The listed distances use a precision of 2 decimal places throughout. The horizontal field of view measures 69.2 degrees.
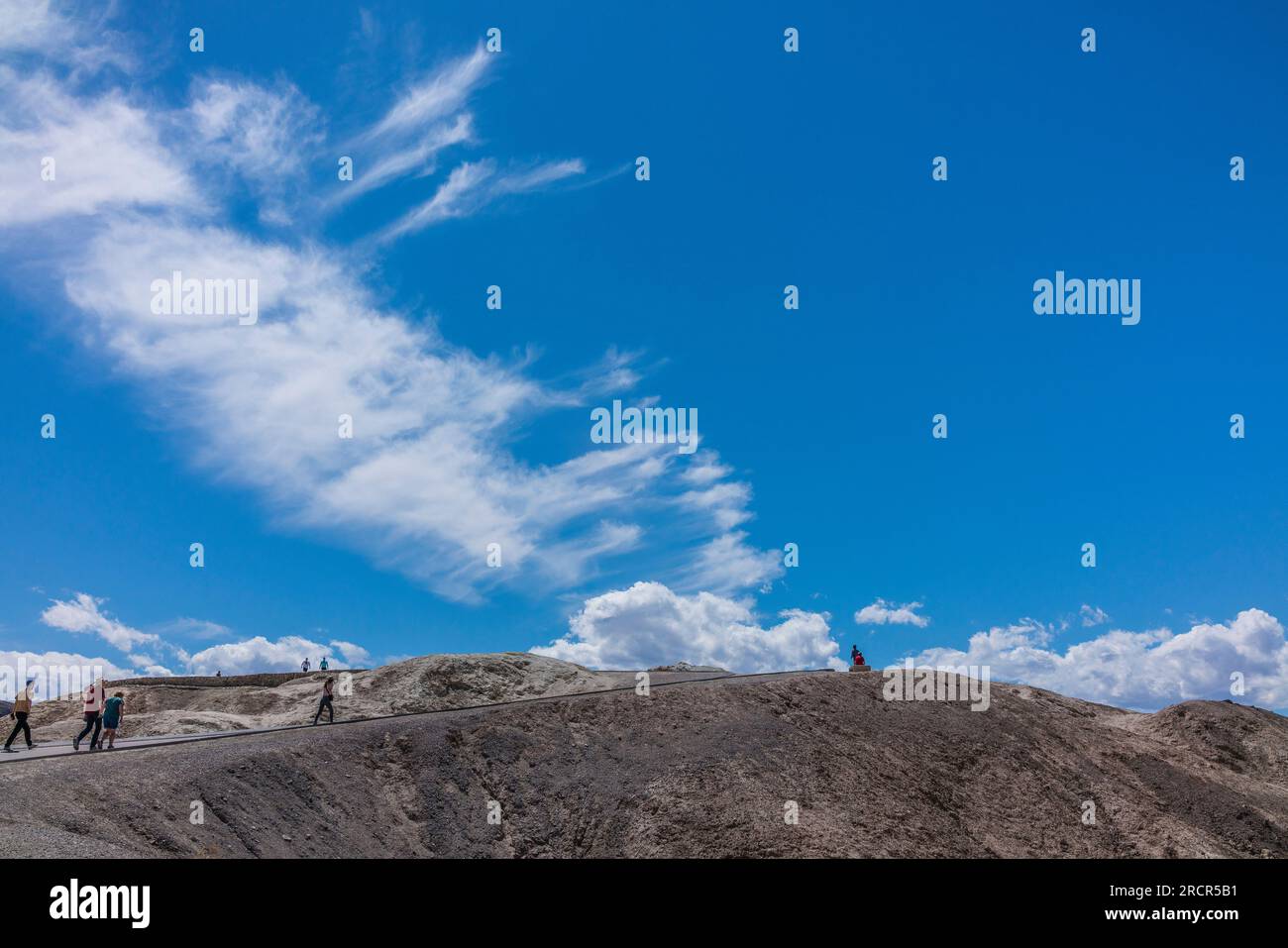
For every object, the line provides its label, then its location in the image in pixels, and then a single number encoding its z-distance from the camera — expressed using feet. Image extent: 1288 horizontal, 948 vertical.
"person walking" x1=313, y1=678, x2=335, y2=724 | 131.64
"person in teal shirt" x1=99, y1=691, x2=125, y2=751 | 94.07
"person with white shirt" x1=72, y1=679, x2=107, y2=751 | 94.32
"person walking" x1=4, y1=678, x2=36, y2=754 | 95.76
